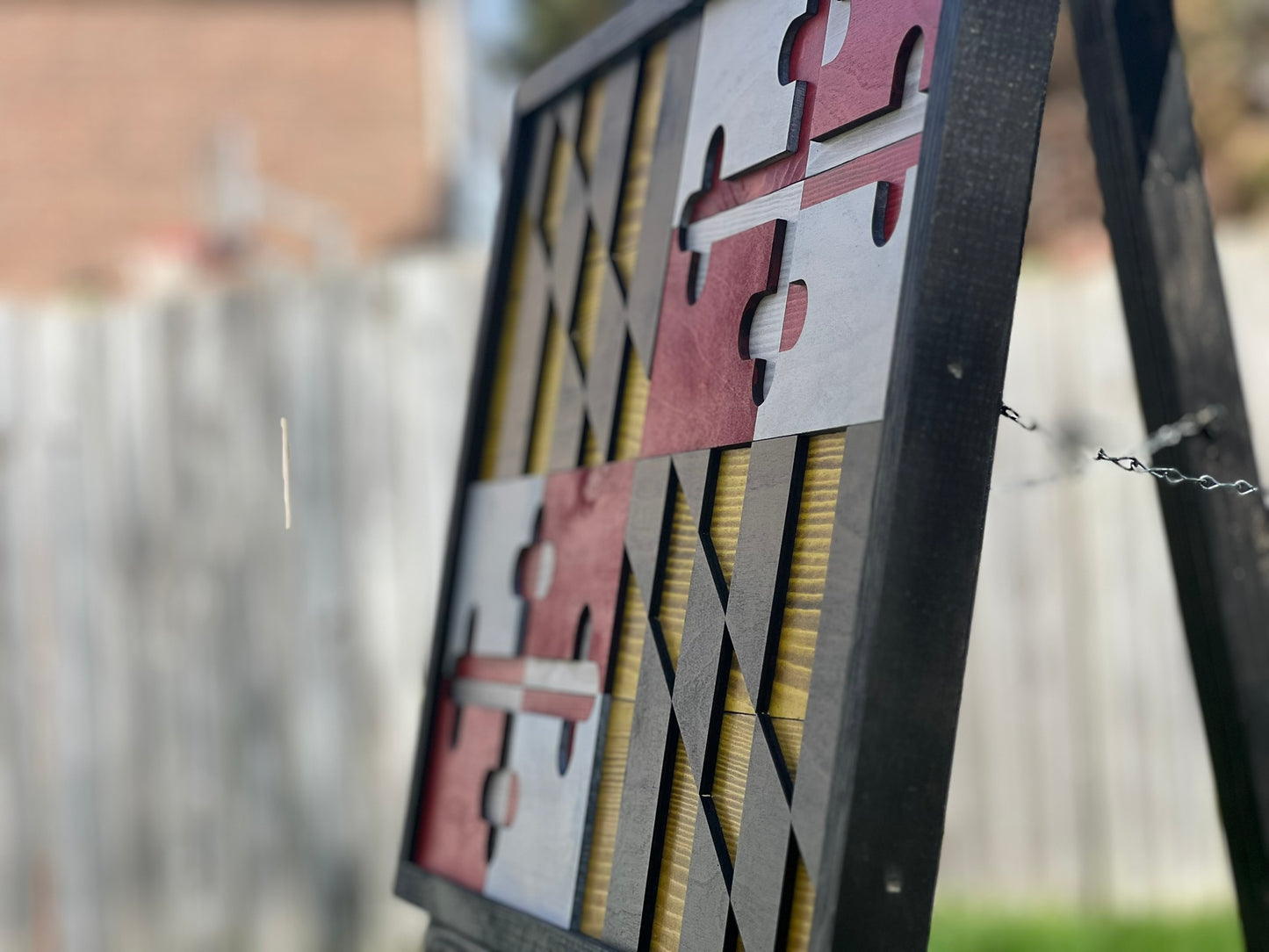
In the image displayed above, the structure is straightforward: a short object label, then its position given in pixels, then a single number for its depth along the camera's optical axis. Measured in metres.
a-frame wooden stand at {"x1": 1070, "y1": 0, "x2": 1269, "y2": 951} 1.16
